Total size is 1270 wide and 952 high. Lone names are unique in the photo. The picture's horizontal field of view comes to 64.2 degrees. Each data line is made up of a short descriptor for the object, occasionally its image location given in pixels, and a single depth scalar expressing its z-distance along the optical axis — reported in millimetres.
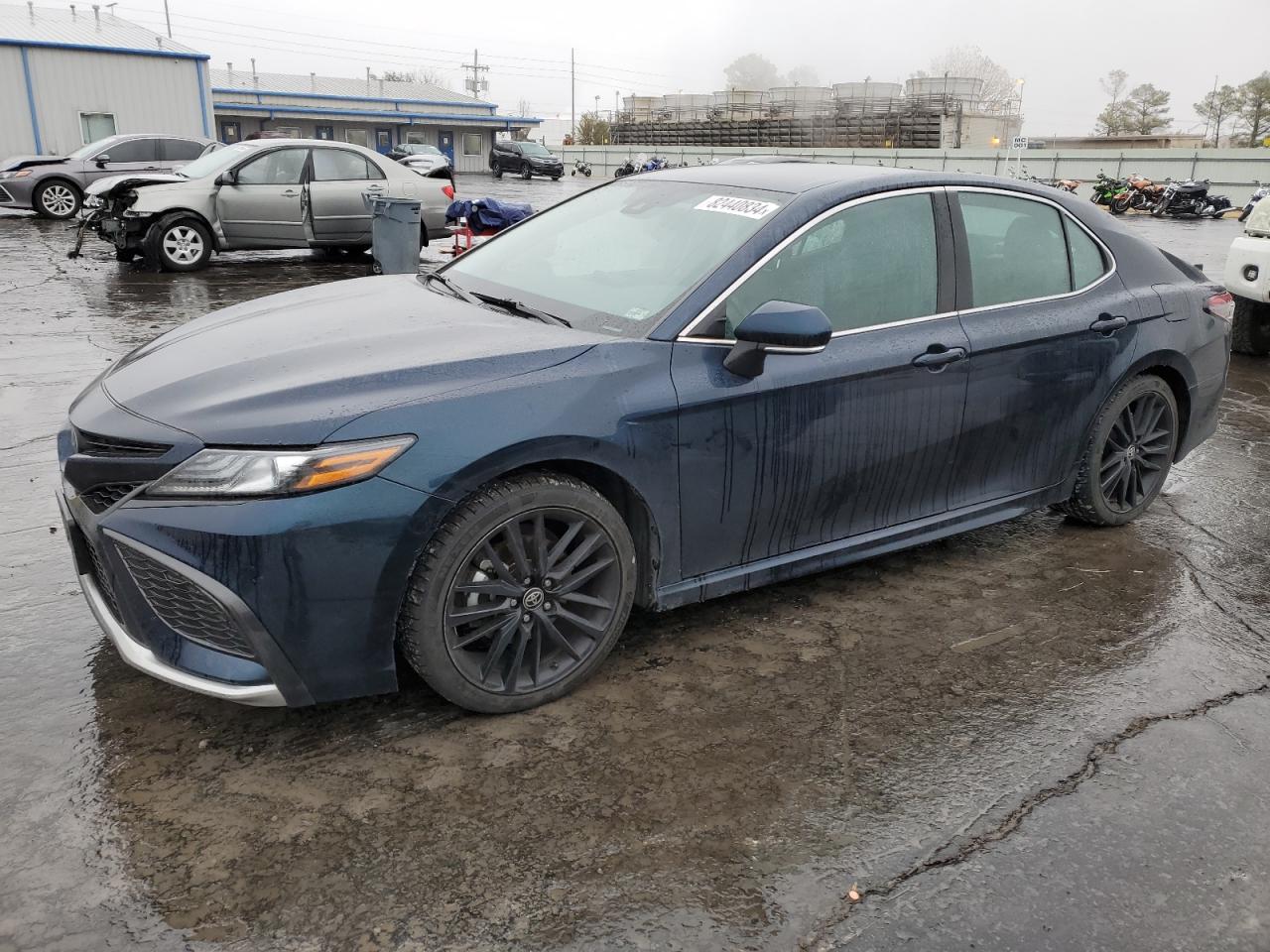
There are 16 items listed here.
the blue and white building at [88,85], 27250
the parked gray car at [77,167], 17766
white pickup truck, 8172
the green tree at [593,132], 89550
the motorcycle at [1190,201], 29000
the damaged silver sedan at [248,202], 12086
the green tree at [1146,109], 92081
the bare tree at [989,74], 107000
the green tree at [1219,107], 77625
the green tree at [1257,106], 75750
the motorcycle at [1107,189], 30922
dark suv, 46125
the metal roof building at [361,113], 52375
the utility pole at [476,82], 84000
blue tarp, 12055
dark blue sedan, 2648
